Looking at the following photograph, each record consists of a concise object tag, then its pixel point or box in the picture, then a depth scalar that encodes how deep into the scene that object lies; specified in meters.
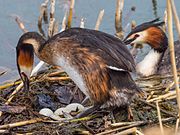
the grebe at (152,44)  13.96
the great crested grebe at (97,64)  9.92
